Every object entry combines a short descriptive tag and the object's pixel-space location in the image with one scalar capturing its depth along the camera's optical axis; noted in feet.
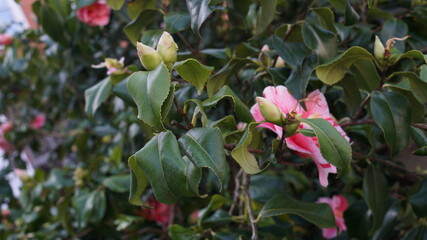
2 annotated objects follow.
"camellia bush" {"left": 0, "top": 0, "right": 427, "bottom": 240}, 1.97
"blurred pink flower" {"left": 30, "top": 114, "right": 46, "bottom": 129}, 8.24
